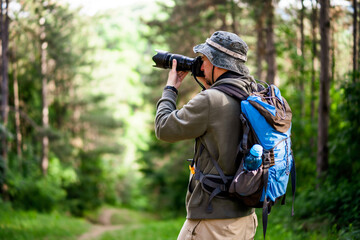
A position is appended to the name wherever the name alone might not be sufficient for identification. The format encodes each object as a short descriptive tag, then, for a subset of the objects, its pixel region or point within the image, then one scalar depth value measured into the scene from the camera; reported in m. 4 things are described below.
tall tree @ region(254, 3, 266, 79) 10.33
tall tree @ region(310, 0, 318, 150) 7.96
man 2.53
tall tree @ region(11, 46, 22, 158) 14.60
